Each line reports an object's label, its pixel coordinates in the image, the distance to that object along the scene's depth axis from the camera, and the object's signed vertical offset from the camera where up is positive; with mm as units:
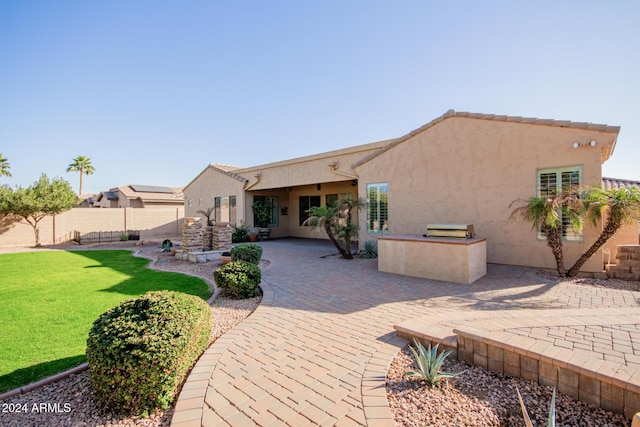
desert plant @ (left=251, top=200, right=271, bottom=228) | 19969 -28
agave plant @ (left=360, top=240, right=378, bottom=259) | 12141 -1625
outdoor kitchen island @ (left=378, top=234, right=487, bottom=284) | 7895 -1311
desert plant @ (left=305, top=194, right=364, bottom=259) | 11844 -276
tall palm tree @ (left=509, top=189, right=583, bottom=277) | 7629 -120
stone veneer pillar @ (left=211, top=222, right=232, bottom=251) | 13778 -1114
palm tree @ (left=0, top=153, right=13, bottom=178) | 32719 +5294
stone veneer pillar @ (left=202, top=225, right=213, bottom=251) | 14141 -1195
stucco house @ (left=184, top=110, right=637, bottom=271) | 8375 +1302
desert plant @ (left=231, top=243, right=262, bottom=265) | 10117 -1380
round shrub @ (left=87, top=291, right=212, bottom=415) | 3098 -1533
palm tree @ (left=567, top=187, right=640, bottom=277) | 7172 +63
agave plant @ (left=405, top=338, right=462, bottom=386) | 3400 -1849
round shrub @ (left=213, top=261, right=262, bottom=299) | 7021 -1595
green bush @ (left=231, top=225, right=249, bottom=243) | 18484 -1386
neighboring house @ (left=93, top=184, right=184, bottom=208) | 31172 +1852
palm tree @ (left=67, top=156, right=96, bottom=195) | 48969 +8032
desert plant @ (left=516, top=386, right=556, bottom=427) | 2266 -1626
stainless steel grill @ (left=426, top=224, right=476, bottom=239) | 8516 -579
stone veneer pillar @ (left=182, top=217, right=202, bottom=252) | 12899 -964
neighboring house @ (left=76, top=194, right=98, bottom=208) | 40297 +1663
